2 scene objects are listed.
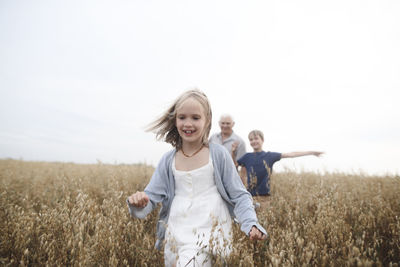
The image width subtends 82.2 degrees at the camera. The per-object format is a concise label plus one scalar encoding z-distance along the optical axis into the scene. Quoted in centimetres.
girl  172
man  558
